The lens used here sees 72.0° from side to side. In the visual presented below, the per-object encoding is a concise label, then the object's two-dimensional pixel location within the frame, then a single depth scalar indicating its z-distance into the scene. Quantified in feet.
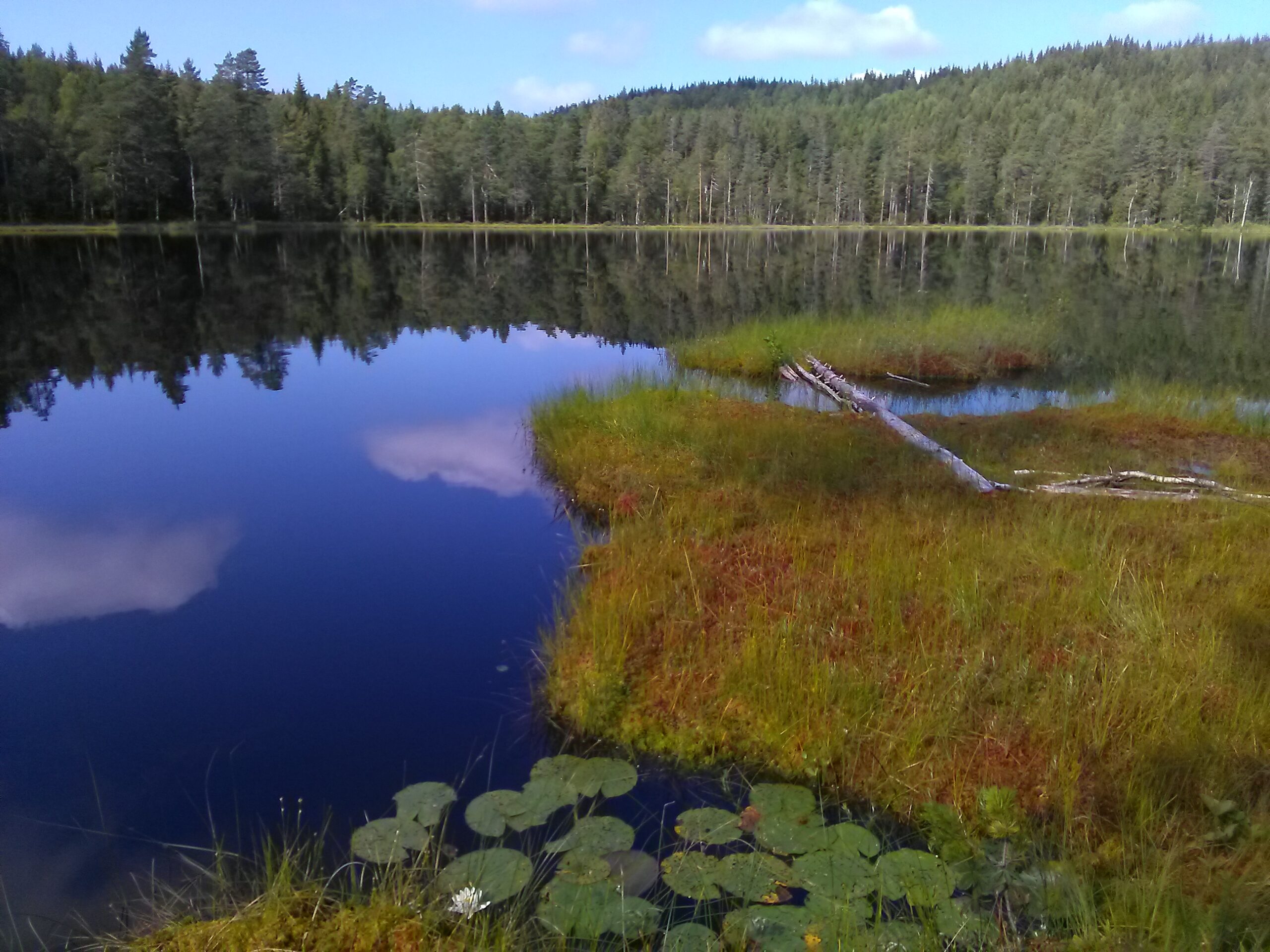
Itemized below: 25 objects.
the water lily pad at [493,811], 14.28
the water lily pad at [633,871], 12.78
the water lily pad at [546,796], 14.83
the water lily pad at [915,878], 12.11
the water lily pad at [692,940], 11.35
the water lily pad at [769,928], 11.34
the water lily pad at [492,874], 12.30
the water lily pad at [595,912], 11.67
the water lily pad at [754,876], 12.59
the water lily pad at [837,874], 12.45
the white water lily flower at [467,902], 11.42
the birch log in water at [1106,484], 26.81
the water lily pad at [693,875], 12.65
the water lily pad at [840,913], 11.39
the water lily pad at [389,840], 13.37
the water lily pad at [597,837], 13.53
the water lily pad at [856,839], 13.46
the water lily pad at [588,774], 15.58
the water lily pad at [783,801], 14.60
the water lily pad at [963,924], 11.15
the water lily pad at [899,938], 10.78
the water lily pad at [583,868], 12.76
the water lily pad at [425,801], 14.56
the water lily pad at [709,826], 14.03
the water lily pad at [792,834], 13.58
